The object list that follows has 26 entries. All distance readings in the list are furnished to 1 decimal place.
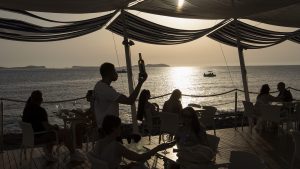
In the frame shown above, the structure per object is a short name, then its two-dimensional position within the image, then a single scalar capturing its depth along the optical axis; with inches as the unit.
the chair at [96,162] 130.4
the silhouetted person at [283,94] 363.6
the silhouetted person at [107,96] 172.4
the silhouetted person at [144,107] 319.3
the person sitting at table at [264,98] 354.9
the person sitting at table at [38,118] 247.0
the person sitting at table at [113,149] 139.8
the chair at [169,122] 273.0
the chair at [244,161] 129.4
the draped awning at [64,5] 270.0
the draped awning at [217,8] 328.5
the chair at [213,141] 169.8
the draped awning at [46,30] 300.2
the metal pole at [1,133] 305.4
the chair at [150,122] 317.7
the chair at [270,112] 312.8
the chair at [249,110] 350.0
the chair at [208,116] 317.1
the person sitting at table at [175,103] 310.1
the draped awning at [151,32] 369.4
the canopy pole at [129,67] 343.3
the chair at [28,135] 233.7
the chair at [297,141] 192.7
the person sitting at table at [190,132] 174.2
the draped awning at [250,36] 440.8
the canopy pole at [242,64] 384.2
